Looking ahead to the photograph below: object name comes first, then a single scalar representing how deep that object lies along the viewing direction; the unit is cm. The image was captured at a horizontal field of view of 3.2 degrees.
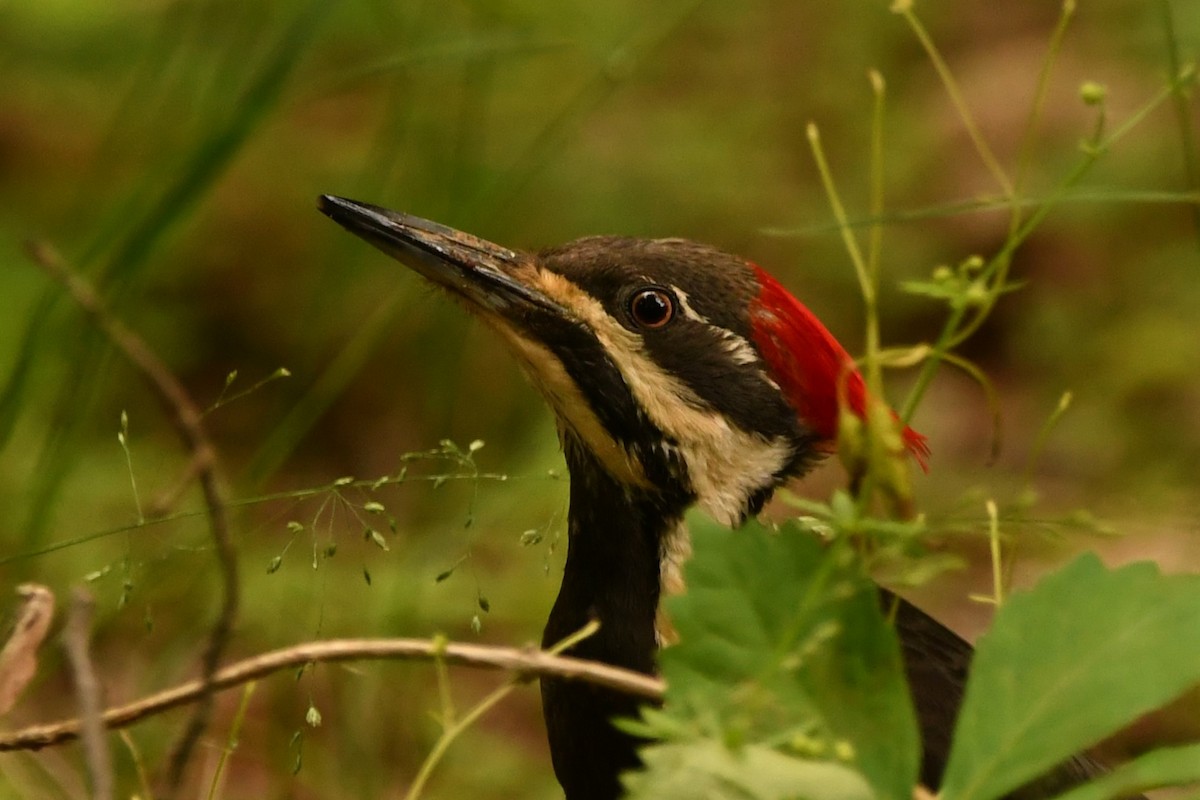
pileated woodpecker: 425
